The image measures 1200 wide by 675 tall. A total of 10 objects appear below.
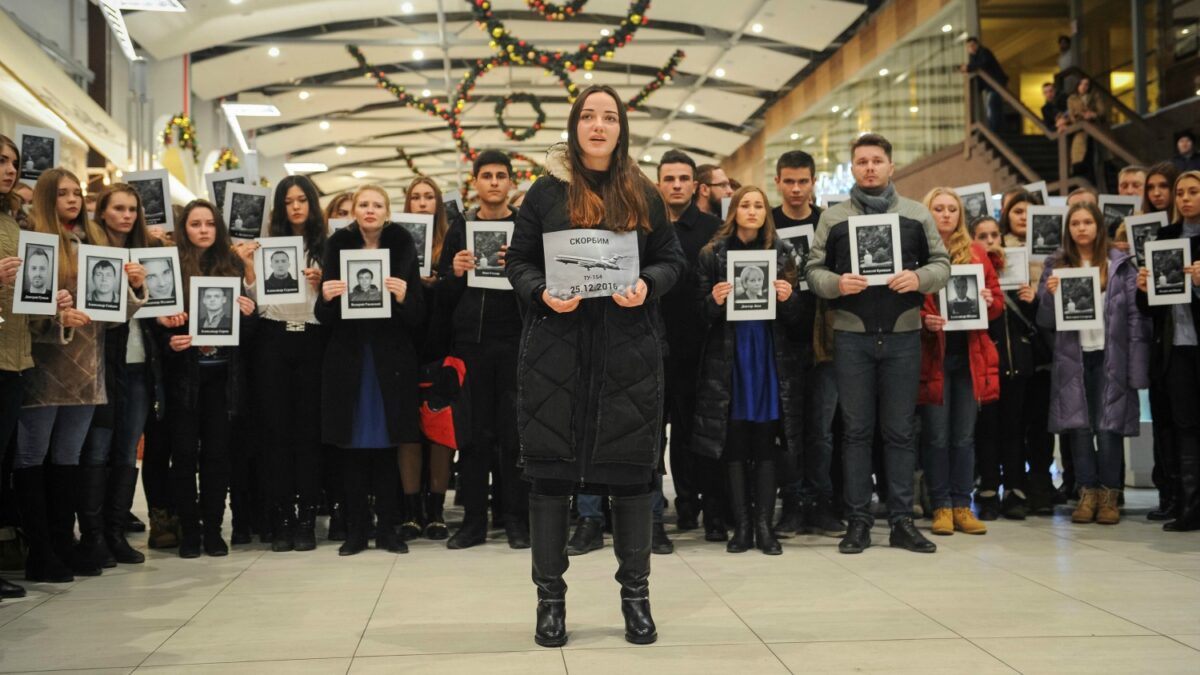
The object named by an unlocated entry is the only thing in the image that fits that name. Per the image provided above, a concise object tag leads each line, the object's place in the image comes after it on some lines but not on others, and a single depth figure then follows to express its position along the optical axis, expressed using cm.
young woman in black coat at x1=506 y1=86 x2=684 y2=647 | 332
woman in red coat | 524
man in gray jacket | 480
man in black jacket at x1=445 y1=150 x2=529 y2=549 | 503
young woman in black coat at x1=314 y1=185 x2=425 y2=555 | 494
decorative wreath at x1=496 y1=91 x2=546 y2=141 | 1409
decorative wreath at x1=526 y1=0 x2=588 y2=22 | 1095
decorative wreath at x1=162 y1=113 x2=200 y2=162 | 1473
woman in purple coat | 557
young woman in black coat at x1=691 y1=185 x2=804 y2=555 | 482
